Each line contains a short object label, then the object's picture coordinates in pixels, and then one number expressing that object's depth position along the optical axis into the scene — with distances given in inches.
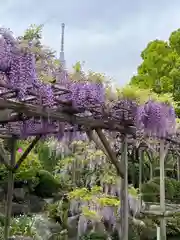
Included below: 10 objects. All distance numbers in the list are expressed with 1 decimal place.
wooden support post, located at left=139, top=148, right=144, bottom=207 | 324.8
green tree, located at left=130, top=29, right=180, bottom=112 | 517.3
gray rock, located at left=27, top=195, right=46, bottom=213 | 346.5
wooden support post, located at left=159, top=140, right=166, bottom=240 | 206.8
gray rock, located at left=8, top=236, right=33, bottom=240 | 200.1
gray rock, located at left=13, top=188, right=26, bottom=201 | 350.0
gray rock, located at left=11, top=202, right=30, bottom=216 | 325.7
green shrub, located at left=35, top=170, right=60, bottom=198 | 373.7
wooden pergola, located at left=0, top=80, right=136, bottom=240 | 129.4
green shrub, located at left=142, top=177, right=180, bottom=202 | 335.9
